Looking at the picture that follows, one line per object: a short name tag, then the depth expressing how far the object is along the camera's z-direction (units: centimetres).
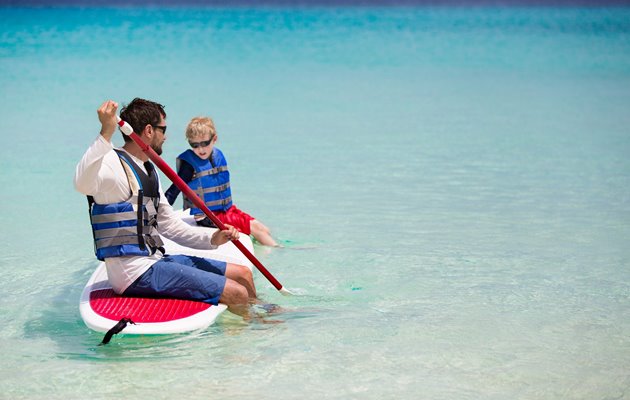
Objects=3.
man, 816
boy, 1153
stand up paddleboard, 835
